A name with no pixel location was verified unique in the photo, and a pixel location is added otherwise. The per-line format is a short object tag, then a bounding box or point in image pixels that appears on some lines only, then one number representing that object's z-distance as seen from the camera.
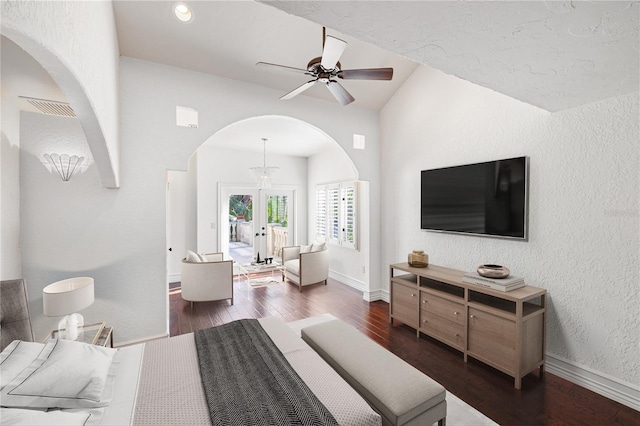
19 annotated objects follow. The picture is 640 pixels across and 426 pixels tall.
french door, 6.13
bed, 1.25
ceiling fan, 2.21
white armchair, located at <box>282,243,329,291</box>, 4.88
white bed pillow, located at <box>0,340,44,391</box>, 1.31
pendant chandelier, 5.37
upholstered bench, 1.51
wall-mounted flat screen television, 2.65
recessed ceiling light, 2.46
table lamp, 2.06
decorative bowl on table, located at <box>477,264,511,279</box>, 2.46
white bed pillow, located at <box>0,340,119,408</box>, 1.25
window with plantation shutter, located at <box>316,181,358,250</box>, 5.23
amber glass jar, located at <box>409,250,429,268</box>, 3.30
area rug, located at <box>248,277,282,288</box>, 5.01
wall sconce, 2.48
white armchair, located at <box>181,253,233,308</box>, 4.05
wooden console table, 2.25
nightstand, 2.24
